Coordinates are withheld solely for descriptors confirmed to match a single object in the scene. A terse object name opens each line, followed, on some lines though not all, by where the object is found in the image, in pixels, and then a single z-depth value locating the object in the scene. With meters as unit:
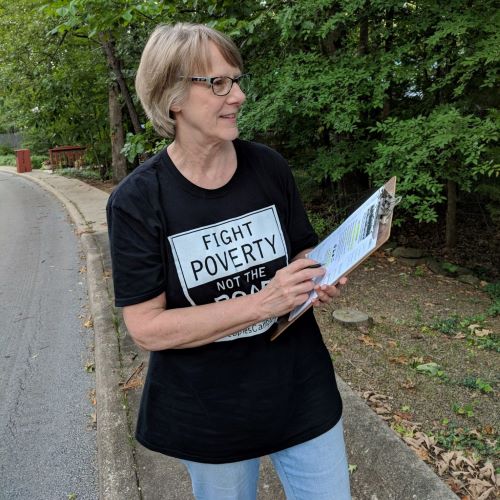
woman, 1.45
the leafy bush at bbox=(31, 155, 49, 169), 28.89
